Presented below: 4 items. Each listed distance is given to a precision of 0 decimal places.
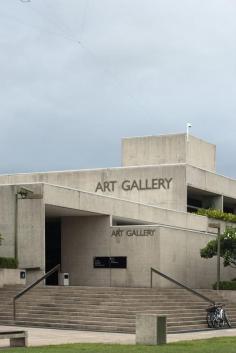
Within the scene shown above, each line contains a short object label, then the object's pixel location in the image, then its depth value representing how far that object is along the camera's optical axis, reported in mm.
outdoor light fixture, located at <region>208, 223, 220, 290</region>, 40312
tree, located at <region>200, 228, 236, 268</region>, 40625
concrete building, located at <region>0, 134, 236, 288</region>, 38156
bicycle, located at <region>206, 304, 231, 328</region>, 30859
